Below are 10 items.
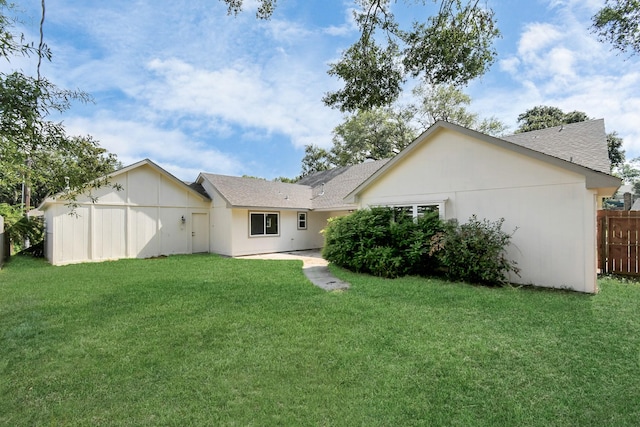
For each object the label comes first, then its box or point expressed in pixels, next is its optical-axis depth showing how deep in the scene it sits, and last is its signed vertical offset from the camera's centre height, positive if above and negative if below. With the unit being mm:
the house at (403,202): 7387 +511
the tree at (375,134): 26672 +7324
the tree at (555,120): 27250 +8723
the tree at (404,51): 5660 +3262
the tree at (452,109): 24469 +8621
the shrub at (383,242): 8852 -811
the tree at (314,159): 34719 +6577
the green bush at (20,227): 14391 -403
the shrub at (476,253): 7621 -948
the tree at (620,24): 5473 +3498
